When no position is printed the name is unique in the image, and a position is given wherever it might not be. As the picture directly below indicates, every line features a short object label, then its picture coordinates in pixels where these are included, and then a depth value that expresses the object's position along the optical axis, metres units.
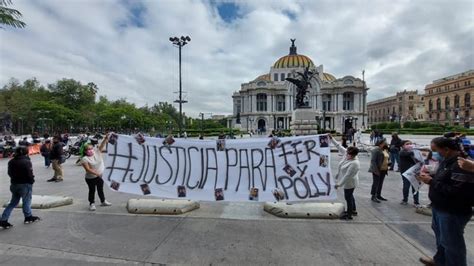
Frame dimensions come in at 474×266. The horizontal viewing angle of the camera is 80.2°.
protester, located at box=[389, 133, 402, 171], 11.98
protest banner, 5.71
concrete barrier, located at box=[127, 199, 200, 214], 6.12
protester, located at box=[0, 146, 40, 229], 5.27
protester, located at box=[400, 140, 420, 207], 6.81
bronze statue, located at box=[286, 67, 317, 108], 27.15
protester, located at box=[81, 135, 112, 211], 6.24
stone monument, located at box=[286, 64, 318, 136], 25.42
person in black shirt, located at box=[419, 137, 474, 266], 2.97
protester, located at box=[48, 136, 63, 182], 10.12
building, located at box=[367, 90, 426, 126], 132.30
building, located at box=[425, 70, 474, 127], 94.19
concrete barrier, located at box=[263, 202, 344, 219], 5.75
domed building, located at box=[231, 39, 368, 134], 92.94
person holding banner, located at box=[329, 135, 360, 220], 5.52
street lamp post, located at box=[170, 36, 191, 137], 22.44
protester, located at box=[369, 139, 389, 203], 6.98
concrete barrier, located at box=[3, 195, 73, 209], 6.50
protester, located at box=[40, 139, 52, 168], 13.63
